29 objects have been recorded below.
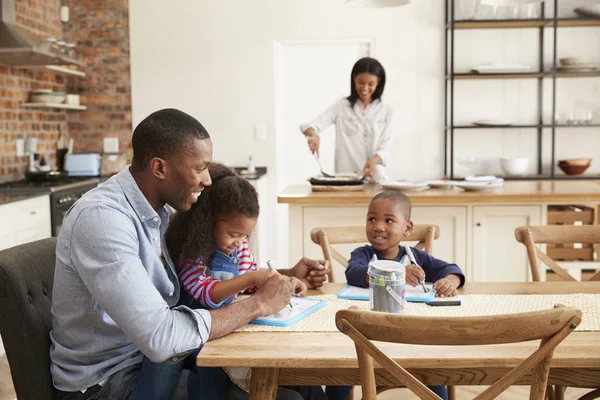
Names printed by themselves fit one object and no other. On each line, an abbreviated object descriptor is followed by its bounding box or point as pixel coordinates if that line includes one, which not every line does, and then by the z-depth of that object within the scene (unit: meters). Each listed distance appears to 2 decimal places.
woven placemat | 1.55
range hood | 4.33
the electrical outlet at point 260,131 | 5.85
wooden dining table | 1.32
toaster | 5.50
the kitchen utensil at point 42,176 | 4.67
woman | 4.16
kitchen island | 3.49
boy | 2.05
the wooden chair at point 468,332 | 1.17
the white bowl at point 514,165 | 5.39
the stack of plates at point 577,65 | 5.40
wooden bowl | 5.46
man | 1.39
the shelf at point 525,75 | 5.45
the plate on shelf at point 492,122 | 5.51
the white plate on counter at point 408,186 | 3.63
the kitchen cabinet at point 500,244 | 3.58
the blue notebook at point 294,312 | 1.58
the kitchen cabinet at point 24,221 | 3.67
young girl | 1.70
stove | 4.18
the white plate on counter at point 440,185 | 3.88
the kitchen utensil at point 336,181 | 3.76
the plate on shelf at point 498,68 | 5.44
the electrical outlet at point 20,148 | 4.98
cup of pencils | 1.63
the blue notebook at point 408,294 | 1.80
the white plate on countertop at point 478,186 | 3.63
